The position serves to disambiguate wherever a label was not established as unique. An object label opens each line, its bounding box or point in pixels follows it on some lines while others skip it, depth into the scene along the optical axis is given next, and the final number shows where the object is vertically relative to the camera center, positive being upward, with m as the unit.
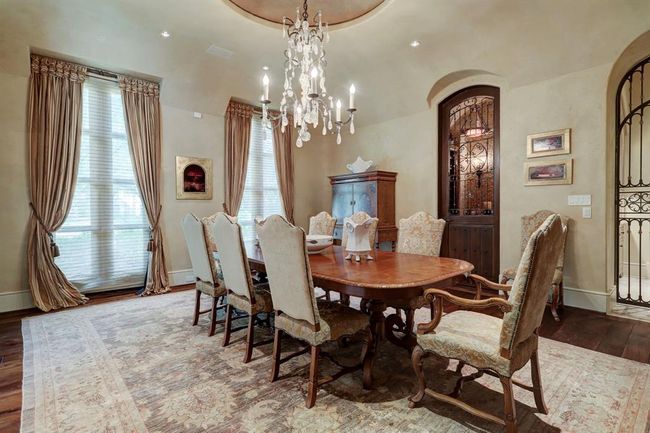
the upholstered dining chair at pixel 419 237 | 3.03 -0.24
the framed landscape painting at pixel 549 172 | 3.77 +0.48
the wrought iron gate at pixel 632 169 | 3.76 +0.56
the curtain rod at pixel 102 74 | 4.24 +1.88
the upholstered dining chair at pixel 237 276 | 2.41 -0.49
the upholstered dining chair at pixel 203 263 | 2.89 -0.45
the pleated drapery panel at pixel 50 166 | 3.82 +0.60
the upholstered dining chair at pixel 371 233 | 3.23 -0.21
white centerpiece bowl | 2.84 -0.27
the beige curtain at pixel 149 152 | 4.50 +0.89
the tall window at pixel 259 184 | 5.77 +0.54
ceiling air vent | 4.23 +2.18
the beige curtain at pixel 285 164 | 6.03 +0.93
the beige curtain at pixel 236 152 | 5.42 +1.05
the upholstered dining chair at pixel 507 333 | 1.49 -0.66
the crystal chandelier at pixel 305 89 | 2.81 +1.13
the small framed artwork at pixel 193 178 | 4.96 +0.57
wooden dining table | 1.80 -0.39
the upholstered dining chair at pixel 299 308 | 1.84 -0.59
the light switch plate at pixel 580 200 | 3.65 +0.14
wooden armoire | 5.31 +0.26
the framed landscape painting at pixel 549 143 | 3.77 +0.83
